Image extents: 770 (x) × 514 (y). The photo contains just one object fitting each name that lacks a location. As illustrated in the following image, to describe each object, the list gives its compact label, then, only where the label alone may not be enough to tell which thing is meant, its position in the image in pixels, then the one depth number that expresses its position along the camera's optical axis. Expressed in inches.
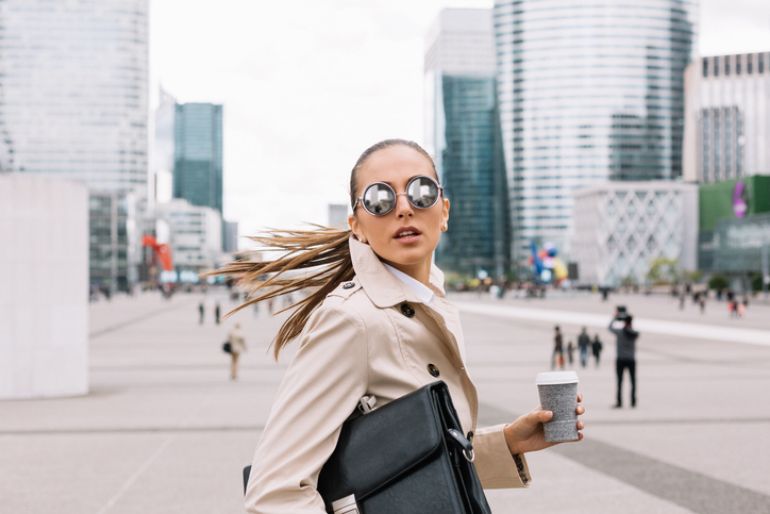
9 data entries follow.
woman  73.0
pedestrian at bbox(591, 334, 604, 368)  849.5
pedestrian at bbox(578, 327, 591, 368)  840.3
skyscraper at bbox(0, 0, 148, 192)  7411.4
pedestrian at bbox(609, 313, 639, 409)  567.5
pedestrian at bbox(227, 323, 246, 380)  743.7
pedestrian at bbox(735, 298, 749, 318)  1849.2
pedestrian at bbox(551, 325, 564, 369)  813.7
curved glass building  7293.3
